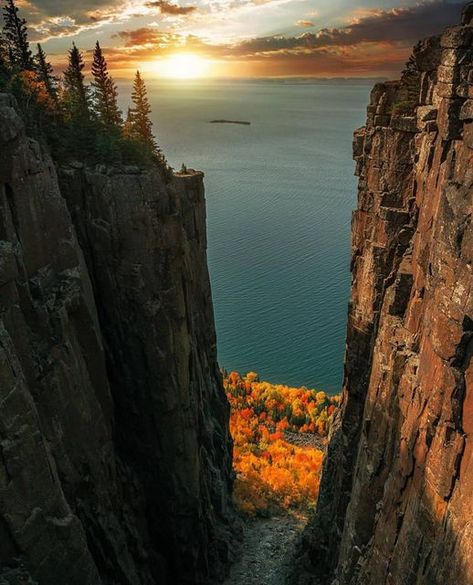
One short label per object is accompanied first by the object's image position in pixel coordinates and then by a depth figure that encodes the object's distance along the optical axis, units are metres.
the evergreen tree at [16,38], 33.78
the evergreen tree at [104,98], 31.73
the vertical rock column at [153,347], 27.28
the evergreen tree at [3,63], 25.52
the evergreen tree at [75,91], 29.80
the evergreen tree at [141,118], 31.59
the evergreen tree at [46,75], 32.22
